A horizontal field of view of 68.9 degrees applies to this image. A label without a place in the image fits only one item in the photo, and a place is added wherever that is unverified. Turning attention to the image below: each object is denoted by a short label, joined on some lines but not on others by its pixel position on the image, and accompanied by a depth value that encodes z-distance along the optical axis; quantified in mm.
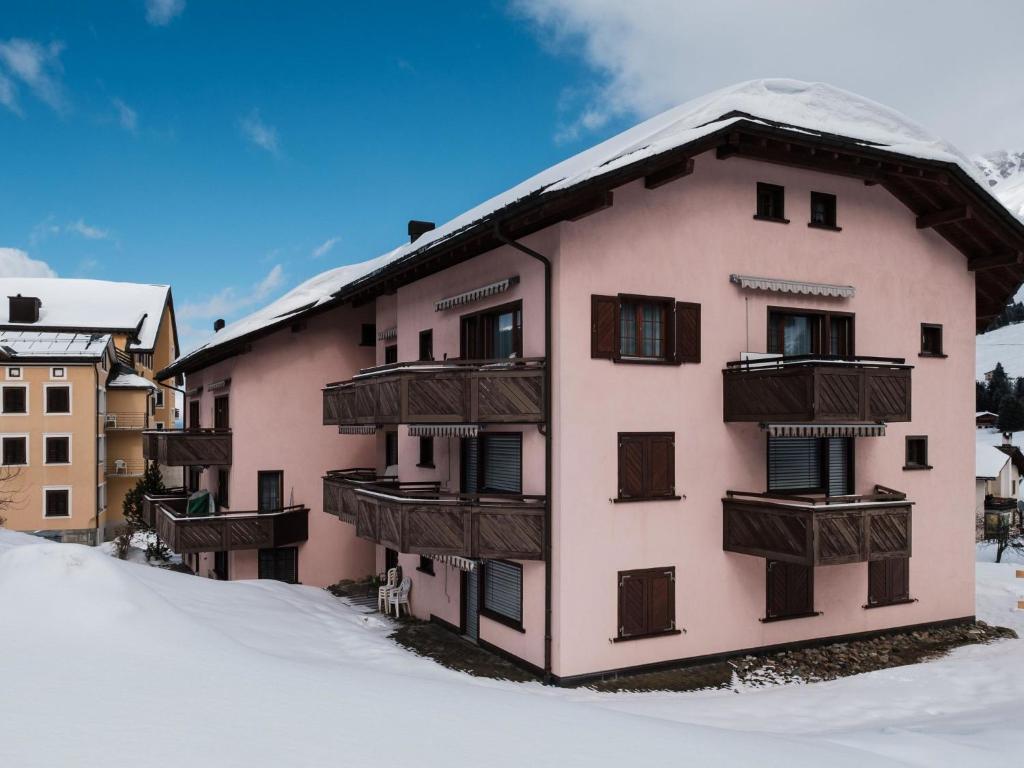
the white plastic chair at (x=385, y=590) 19134
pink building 13633
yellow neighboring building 38469
